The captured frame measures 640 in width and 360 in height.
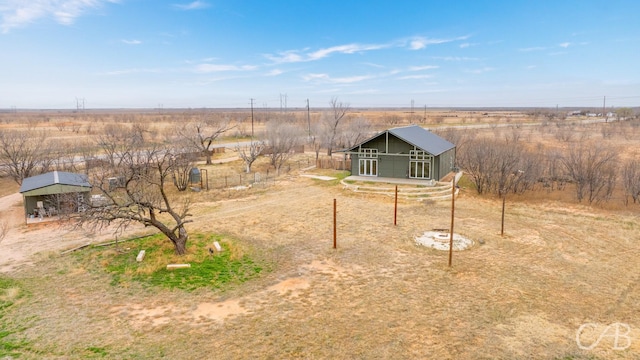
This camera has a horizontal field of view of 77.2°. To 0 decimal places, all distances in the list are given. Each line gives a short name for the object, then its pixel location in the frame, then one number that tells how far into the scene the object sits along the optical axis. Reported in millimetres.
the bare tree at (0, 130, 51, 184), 30781
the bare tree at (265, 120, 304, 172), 41375
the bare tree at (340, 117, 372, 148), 47125
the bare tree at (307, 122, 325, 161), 47809
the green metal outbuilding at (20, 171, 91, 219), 22172
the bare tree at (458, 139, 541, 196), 28562
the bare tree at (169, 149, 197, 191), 30266
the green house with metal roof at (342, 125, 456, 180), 30688
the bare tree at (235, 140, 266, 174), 37597
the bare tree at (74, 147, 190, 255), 15086
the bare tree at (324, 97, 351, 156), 47469
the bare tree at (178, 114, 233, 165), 41500
